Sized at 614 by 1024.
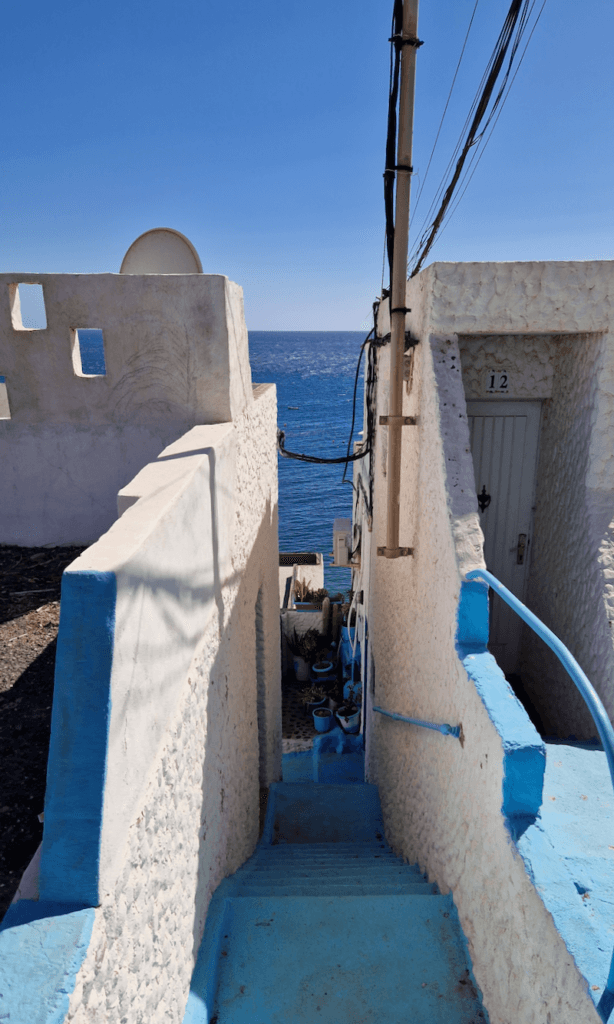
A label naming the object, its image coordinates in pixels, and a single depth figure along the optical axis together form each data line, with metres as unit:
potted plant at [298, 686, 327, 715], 16.79
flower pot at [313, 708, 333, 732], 15.12
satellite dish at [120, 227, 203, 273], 6.33
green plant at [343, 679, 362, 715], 14.42
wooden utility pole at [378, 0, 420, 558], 4.77
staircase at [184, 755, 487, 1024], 3.42
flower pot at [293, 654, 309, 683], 19.27
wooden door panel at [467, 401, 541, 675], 5.97
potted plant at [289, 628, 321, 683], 19.28
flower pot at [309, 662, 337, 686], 18.83
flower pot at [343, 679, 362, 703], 14.88
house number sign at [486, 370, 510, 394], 5.78
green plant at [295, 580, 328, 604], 22.55
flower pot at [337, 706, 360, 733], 13.55
